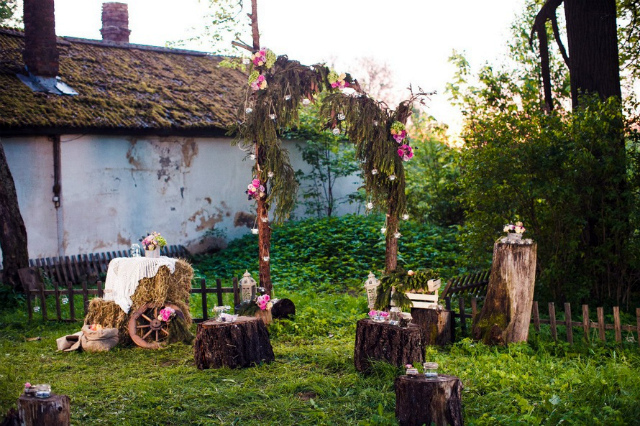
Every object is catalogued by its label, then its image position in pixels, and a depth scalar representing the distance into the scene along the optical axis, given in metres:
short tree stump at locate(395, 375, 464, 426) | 5.39
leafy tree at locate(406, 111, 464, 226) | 16.77
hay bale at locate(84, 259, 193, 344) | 9.09
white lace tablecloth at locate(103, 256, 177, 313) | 9.07
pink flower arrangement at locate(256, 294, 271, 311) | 9.64
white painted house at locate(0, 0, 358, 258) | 13.79
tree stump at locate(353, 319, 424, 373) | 7.05
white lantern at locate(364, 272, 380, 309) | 9.49
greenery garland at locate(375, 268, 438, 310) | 8.54
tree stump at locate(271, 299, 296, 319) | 10.12
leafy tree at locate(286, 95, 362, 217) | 18.91
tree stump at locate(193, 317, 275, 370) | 7.57
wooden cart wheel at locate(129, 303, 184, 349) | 9.01
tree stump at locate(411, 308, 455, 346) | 8.45
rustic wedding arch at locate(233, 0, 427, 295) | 9.66
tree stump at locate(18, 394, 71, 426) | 4.81
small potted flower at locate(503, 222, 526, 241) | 8.41
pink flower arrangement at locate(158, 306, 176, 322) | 9.01
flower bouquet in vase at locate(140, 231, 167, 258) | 9.37
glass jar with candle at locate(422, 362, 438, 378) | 5.48
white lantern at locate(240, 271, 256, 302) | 9.94
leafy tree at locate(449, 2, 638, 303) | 9.84
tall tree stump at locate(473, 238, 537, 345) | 8.26
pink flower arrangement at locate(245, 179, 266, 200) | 9.87
